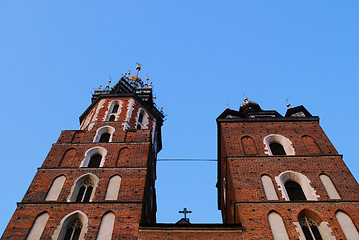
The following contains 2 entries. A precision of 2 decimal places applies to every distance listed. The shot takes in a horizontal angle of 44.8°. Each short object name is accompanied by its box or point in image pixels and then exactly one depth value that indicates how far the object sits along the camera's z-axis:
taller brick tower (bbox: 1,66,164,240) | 14.94
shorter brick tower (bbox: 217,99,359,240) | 14.66
